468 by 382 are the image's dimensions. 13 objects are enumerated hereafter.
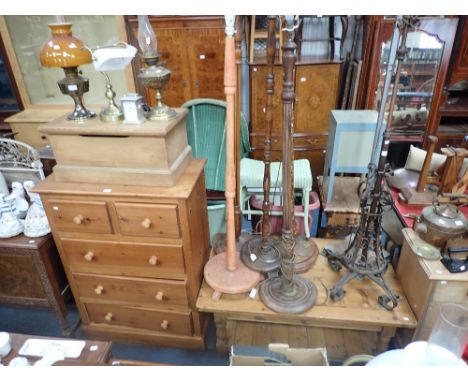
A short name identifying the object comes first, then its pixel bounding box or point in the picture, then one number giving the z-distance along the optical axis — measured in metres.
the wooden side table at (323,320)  1.42
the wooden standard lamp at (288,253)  1.10
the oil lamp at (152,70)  1.16
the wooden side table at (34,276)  1.60
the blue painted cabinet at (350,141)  1.88
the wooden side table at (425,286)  1.31
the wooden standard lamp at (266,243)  1.38
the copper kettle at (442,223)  1.34
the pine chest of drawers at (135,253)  1.31
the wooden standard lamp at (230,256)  1.19
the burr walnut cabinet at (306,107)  2.60
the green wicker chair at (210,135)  2.21
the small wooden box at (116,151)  1.23
